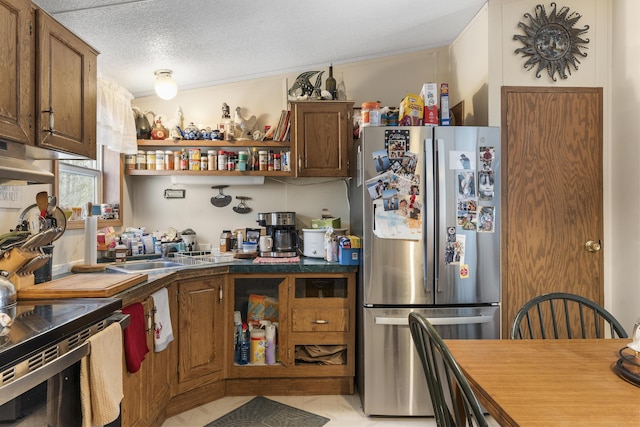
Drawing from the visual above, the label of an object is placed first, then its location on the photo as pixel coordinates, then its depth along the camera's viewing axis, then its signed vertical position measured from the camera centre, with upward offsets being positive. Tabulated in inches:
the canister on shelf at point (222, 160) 118.6 +16.3
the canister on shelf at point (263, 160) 119.5 +16.4
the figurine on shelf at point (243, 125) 122.7 +28.1
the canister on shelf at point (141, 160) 117.6 +16.2
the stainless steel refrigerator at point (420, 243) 91.1 -6.9
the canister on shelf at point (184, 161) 118.6 +16.1
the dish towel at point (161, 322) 80.4 -22.6
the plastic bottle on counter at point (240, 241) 122.4 -8.5
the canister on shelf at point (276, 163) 119.5 +15.5
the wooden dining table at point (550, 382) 35.9 -18.6
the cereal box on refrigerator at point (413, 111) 96.6 +25.3
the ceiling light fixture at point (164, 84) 107.0 +35.6
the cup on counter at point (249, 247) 117.1 -9.9
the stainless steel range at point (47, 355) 40.5 -16.1
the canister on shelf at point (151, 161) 117.9 +16.0
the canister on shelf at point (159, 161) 117.9 +16.0
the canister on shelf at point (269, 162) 120.0 +15.9
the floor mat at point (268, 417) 89.7 -48.0
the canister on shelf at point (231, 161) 119.4 +16.1
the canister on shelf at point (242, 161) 118.3 +15.9
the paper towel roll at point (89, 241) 90.0 -6.1
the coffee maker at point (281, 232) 115.6 -5.4
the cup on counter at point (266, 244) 114.2 -8.8
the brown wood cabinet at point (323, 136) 113.0 +22.4
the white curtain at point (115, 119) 99.8 +25.4
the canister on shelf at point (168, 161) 118.3 +16.0
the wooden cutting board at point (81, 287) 62.7 -12.1
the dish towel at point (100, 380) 53.2 -23.3
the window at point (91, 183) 98.7 +8.7
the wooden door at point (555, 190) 99.7 +5.8
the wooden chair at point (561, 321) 97.8 -27.2
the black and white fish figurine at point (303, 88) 118.2 +38.3
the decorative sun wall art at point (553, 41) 99.2 +43.7
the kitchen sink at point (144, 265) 99.8 -13.6
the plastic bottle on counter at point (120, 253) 103.5 -10.2
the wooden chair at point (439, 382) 35.1 -16.4
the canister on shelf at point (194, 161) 118.5 +16.1
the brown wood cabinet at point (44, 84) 56.4 +21.2
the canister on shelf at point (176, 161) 118.6 +16.1
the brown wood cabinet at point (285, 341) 96.1 -32.7
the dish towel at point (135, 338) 68.5 -22.4
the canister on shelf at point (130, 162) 117.4 +15.6
